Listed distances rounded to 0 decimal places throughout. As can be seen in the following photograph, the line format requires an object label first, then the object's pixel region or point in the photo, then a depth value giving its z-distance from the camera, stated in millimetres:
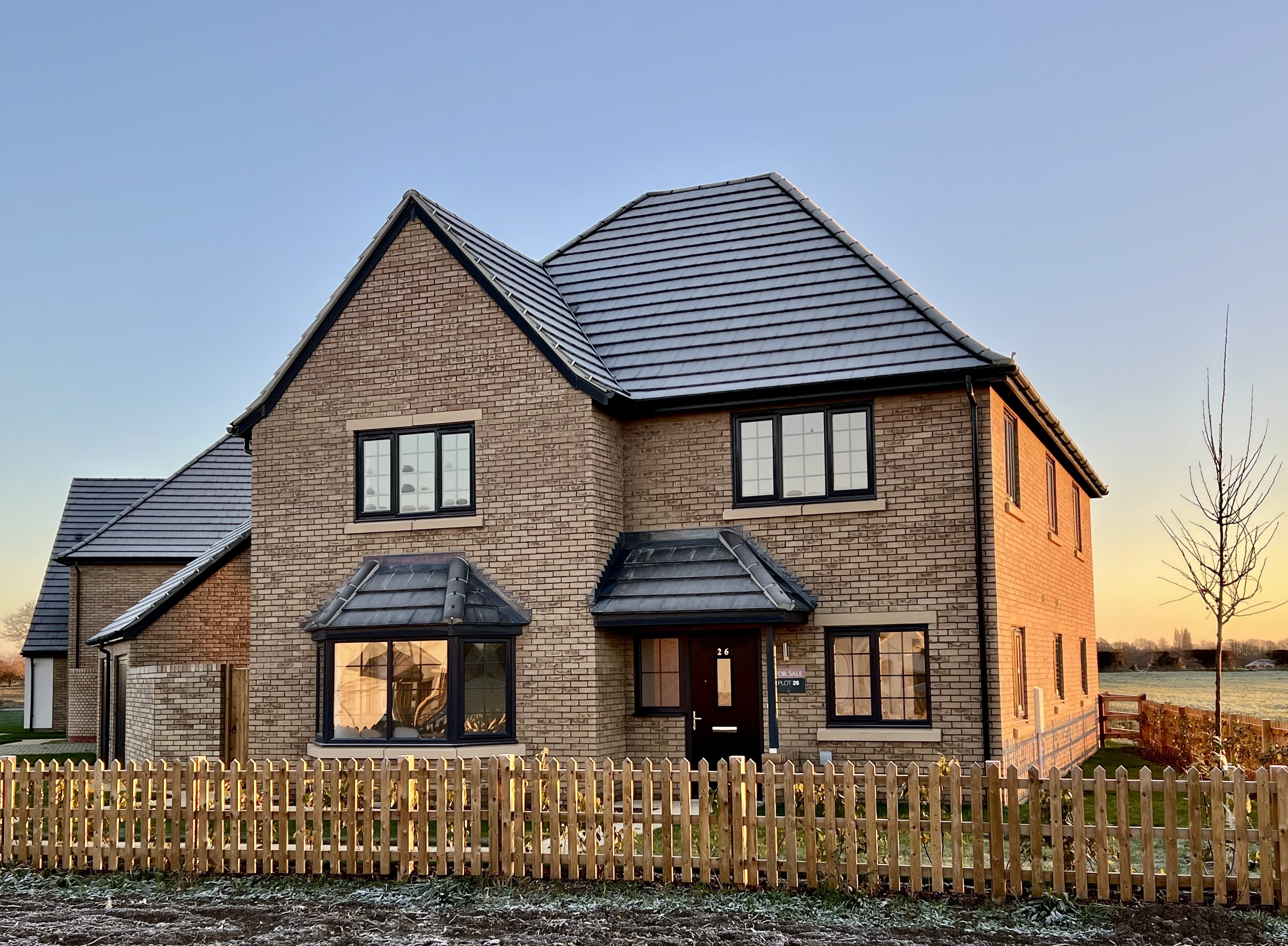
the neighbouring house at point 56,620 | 38969
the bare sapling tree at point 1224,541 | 20172
